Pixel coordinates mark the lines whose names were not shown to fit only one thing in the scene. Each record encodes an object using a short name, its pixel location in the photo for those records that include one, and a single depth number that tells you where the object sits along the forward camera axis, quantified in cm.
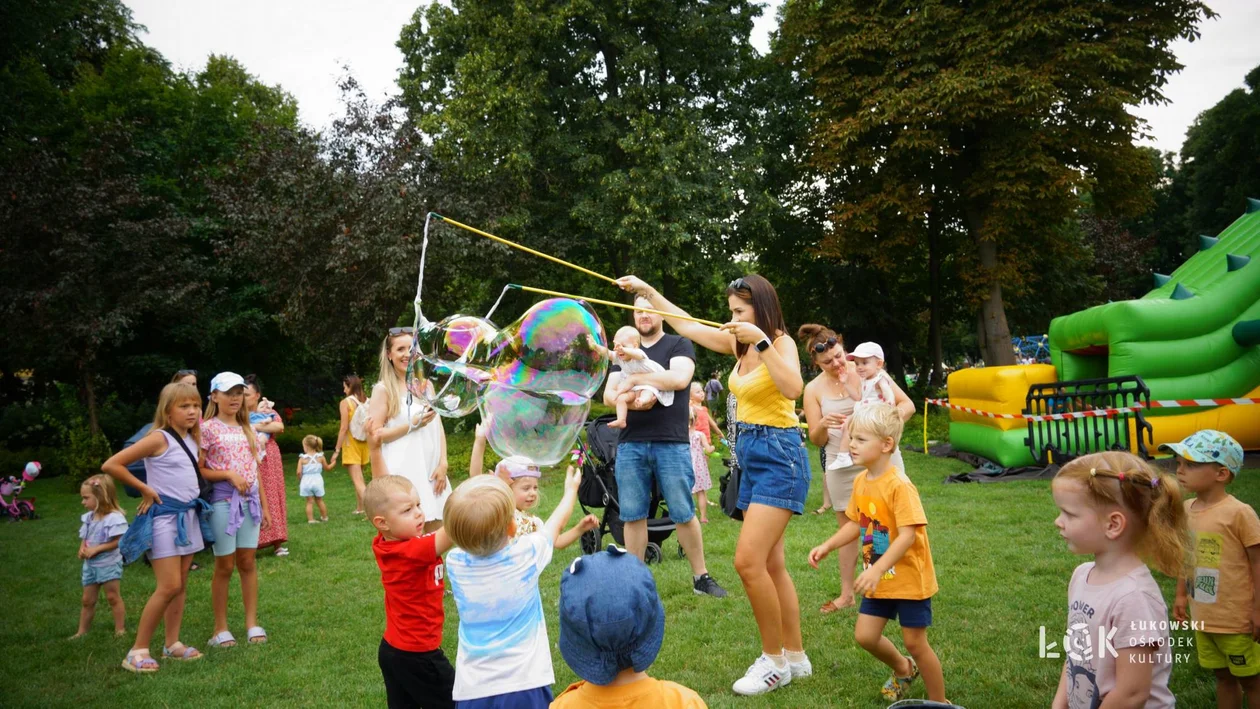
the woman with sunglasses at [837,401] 554
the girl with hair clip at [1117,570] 230
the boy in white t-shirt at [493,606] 279
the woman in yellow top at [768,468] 394
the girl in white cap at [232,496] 538
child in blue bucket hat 214
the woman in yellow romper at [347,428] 945
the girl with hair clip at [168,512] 512
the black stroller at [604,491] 689
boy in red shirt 322
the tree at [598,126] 1850
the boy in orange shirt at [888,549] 344
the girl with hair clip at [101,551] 616
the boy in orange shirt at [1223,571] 320
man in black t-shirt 552
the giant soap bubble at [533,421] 412
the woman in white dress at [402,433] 489
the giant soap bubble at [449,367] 419
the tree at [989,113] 1778
